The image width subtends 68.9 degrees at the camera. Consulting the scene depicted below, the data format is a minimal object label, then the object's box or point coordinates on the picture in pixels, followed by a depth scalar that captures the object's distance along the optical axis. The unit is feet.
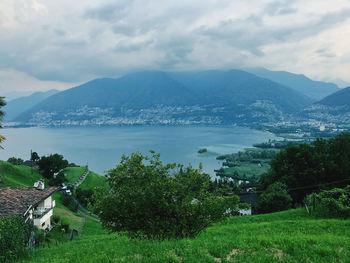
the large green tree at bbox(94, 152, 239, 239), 32.60
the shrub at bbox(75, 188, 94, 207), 157.28
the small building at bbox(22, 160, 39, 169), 196.95
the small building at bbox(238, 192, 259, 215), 134.23
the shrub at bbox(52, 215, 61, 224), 103.24
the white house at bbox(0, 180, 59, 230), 69.38
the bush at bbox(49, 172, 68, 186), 169.56
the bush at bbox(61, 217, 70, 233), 95.56
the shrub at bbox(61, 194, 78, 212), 139.54
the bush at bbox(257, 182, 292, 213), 87.40
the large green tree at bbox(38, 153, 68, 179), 181.78
